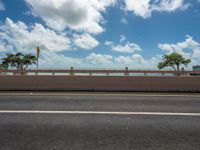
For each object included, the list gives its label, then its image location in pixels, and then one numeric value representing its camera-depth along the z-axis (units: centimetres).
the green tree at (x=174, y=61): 4602
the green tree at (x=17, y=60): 3829
